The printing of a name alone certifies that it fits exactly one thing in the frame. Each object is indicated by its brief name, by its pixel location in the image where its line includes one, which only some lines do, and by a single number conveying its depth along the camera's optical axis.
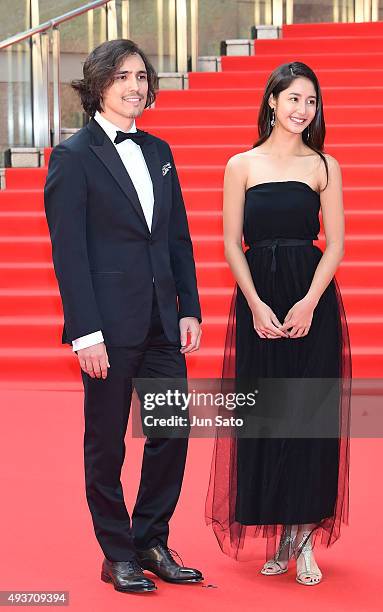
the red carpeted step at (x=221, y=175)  14.83
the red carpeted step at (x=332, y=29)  18.61
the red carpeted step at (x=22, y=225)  14.59
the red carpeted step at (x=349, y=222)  14.05
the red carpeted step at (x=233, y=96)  16.65
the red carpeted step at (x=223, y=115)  16.25
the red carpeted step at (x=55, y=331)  12.39
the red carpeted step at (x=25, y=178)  15.40
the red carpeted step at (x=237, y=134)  15.77
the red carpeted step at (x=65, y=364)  12.00
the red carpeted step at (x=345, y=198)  14.44
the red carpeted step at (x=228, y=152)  15.36
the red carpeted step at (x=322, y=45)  17.95
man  6.01
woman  6.43
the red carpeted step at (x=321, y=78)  17.02
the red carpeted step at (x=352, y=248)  13.59
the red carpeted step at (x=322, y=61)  17.53
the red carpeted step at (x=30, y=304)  13.32
